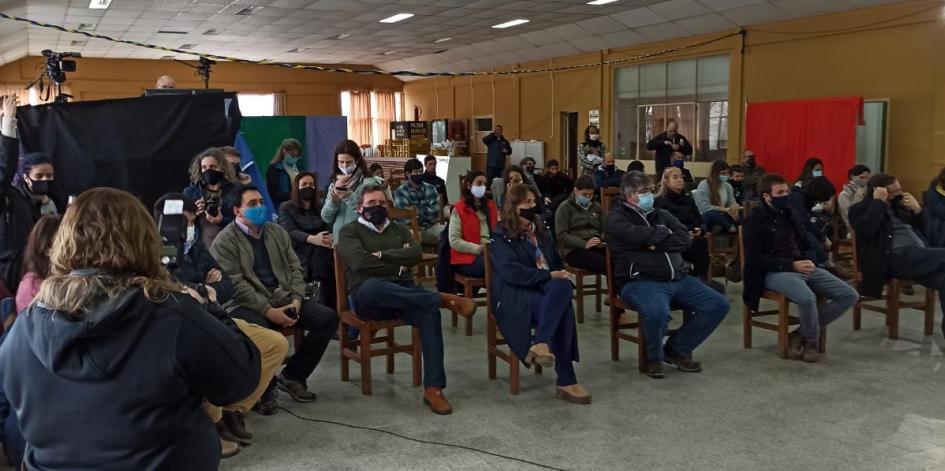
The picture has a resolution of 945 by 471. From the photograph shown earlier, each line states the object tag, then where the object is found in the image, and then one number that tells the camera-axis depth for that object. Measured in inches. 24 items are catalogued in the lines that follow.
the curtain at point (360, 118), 763.4
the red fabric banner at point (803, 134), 347.9
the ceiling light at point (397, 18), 458.3
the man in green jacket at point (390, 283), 153.9
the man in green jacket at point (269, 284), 150.6
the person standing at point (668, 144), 406.0
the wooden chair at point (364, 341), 160.4
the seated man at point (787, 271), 181.0
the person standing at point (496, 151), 536.1
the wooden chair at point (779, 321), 183.3
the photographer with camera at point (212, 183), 179.2
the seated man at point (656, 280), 171.5
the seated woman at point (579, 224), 217.6
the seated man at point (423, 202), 249.8
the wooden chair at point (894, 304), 200.5
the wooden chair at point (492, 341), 164.9
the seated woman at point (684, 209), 224.2
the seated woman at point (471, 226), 202.2
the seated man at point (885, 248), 195.0
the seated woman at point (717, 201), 273.6
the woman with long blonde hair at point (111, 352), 60.4
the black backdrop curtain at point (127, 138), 204.5
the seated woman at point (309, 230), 198.2
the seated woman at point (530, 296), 156.2
